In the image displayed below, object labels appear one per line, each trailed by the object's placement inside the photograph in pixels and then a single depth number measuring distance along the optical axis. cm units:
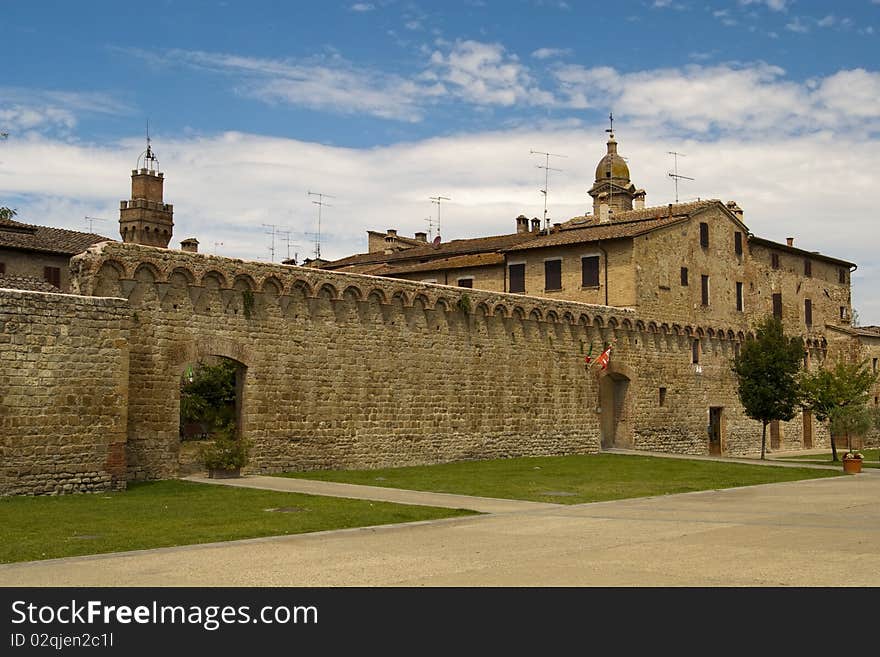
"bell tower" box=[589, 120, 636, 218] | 5847
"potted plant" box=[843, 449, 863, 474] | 2954
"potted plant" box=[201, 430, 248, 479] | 2320
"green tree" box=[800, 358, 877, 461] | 3816
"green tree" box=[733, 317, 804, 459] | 3878
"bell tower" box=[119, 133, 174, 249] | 6356
